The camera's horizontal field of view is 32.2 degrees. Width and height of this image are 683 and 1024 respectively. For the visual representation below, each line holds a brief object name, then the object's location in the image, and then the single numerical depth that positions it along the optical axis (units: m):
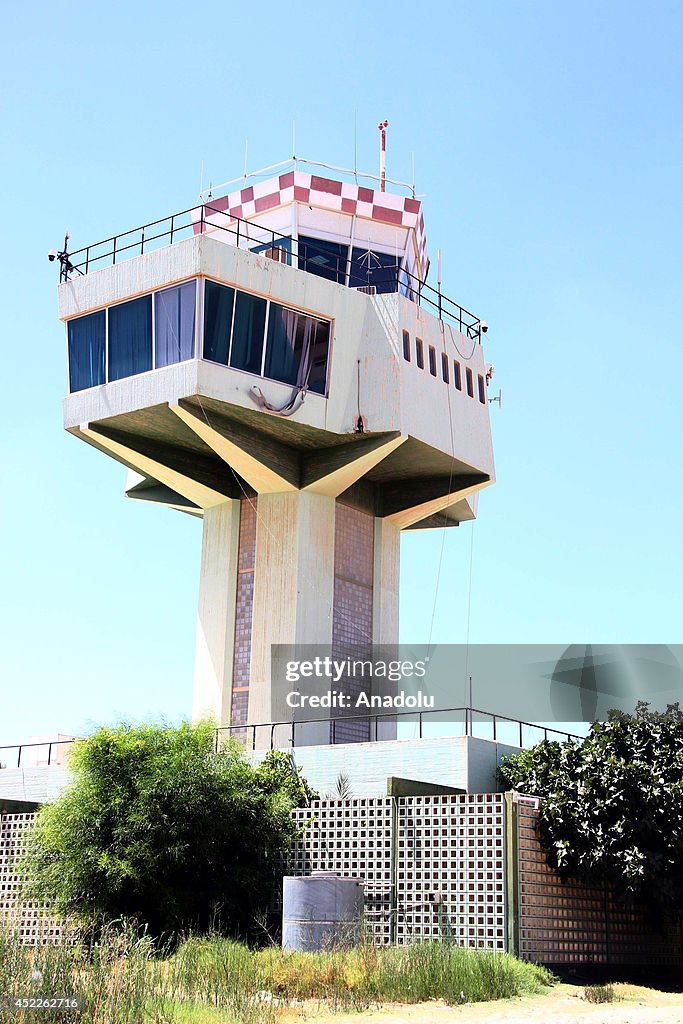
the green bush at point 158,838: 21.39
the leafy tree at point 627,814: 20.50
